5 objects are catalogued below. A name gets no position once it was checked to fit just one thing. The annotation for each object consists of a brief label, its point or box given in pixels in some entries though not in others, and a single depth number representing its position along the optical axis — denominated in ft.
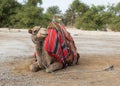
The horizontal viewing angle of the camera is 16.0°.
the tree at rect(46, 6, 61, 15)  219.43
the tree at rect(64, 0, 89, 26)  163.39
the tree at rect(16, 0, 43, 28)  142.51
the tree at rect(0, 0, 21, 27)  148.97
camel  26.91
